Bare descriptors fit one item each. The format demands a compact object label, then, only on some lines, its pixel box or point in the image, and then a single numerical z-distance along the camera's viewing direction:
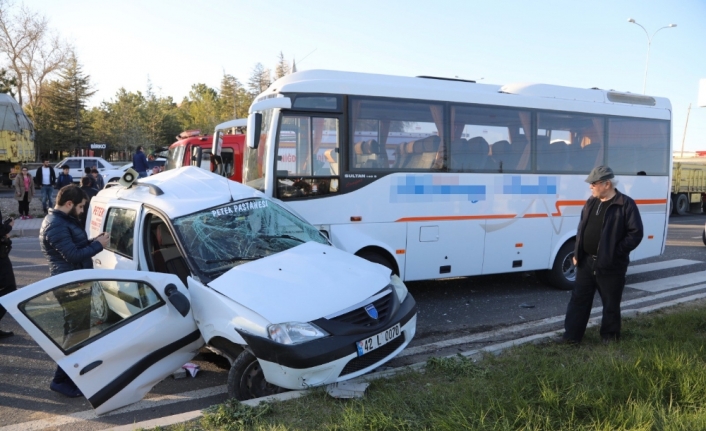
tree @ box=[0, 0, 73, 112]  54.62
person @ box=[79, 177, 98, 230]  10.78
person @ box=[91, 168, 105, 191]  17.23
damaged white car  4.03
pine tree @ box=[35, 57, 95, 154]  52.59
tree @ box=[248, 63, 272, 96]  59.22
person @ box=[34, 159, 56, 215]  19.25
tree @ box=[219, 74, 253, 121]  55.12
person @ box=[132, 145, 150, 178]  17.05
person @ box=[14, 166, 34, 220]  17.58
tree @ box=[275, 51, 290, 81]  51.18
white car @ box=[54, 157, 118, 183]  30.92
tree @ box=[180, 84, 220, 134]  55.16
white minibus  7.32
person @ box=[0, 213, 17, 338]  6.23
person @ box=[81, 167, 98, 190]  11.10
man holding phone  4.93
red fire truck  14.24
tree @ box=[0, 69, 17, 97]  43.12
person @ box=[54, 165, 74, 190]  18.23
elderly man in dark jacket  5.30
